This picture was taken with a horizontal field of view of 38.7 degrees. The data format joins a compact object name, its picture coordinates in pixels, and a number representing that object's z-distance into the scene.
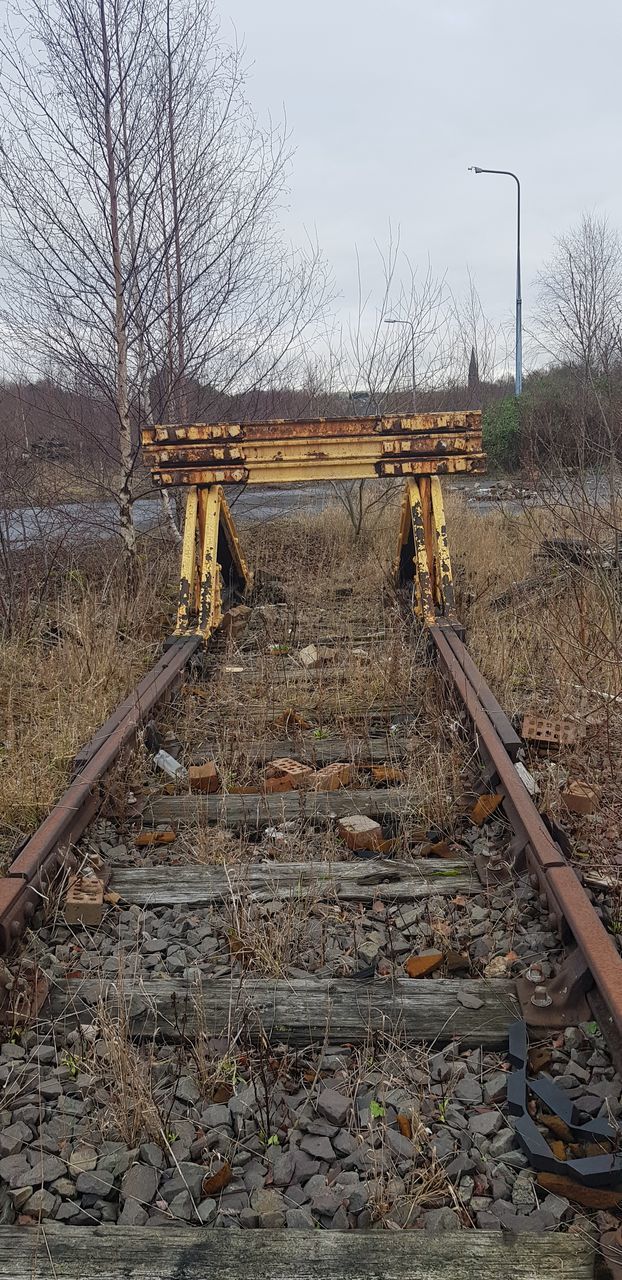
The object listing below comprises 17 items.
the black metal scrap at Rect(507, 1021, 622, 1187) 1.86
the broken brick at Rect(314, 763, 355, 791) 4.05
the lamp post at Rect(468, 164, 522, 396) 24.20
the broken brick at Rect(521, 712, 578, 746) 4.32
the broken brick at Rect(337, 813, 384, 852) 3.54
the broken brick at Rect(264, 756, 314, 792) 4.13
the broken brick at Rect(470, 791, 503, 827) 3.62
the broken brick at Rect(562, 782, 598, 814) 3.63
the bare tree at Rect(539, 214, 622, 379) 19.16
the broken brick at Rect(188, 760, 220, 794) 4.15
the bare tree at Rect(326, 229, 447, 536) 11.84
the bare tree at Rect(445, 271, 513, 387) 14.28
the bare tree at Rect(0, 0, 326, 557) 7.90
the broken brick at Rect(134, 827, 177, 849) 3.71
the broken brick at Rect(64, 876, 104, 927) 3.01
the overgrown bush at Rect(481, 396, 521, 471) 21.45
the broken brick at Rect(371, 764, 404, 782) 4.10
